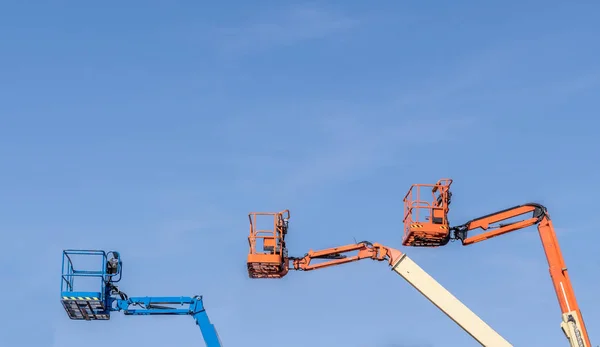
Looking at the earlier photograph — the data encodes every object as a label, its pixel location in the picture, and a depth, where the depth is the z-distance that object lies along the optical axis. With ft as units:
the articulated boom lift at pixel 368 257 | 90.33
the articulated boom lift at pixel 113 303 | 87.51
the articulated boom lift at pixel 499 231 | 87.76
